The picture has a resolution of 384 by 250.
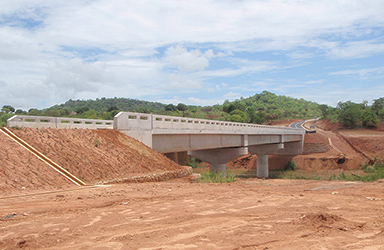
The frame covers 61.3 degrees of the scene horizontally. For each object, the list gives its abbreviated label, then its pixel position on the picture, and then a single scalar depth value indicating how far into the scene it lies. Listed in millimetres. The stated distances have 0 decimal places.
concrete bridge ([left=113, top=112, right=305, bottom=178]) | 18219
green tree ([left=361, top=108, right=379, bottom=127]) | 60688
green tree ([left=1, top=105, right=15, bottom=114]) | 66638
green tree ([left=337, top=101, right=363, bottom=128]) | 61938
